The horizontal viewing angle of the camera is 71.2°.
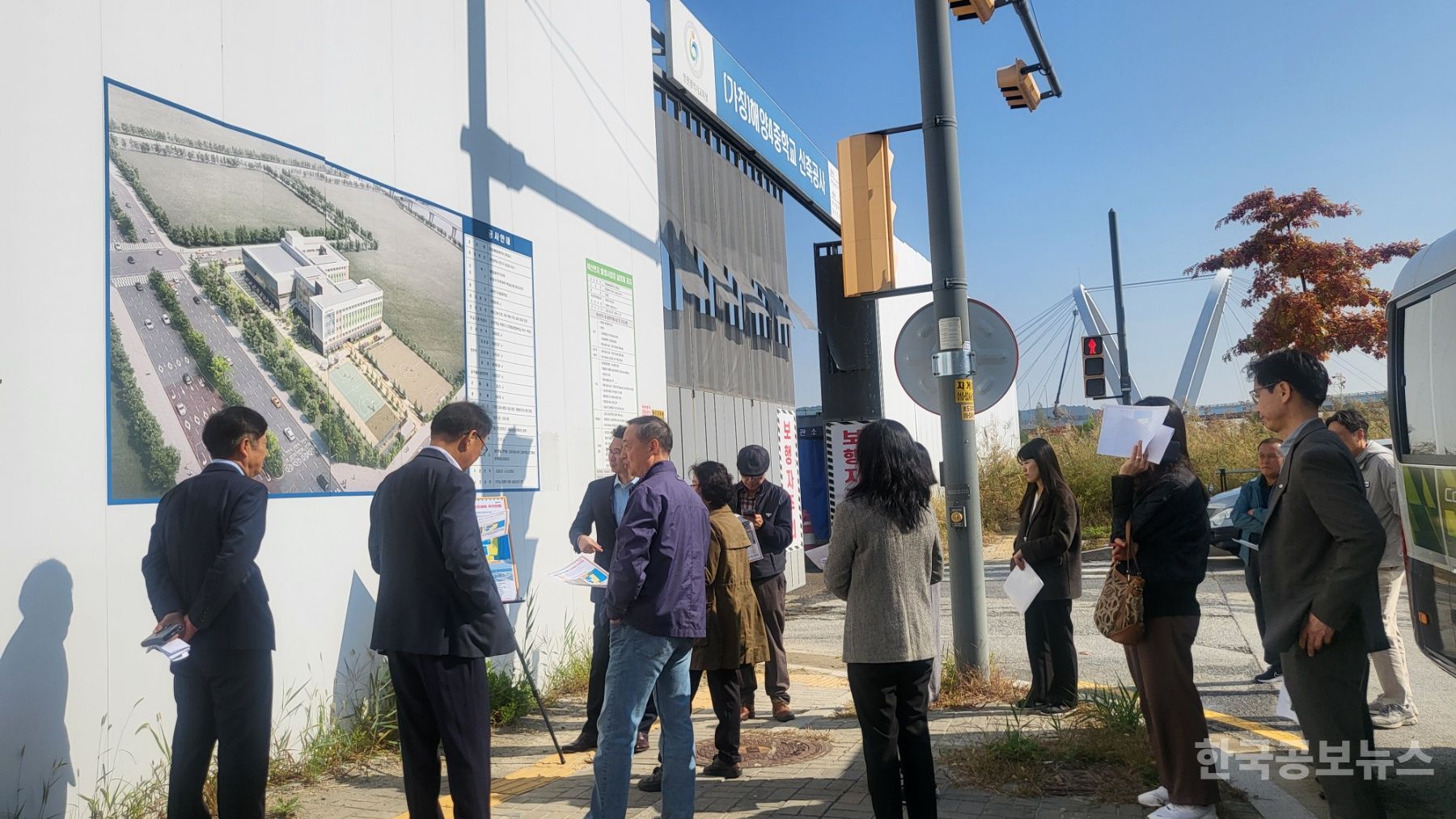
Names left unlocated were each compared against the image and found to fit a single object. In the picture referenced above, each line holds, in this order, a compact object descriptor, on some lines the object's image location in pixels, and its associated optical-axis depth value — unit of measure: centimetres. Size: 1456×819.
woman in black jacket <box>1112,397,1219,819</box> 438
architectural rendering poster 493
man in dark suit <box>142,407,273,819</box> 417
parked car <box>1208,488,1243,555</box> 1323
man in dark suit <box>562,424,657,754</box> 618
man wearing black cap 693
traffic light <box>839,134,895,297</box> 699
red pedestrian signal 1378
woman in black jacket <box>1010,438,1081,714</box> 657
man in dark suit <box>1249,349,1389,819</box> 359
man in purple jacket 433
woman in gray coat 418
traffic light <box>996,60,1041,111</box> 865
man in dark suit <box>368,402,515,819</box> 407
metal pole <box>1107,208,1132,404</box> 2344
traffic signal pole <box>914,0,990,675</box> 711
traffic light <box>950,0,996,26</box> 685
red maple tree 1742
